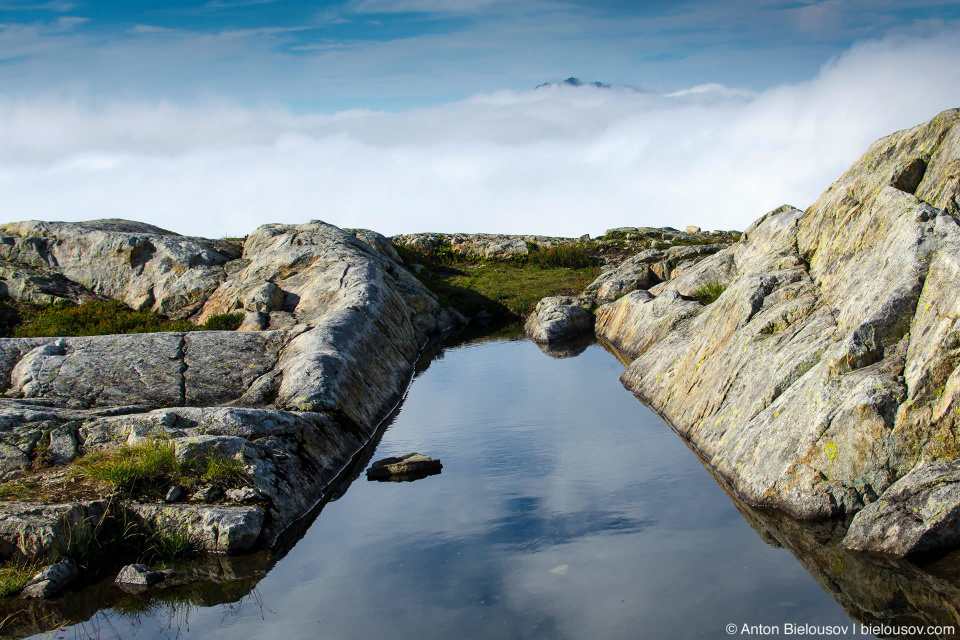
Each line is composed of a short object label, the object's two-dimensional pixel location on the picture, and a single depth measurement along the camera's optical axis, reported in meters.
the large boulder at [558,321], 40.78
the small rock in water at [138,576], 12.66
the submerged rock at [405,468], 18.42
